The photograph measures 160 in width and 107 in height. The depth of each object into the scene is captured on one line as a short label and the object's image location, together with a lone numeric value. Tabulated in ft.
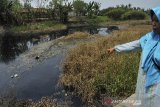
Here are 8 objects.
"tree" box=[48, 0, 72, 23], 57.70
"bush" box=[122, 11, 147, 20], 77.55
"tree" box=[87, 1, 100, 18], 74.08
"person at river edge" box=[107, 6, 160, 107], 3.75
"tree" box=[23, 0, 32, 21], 52.96
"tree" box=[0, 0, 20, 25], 44.99
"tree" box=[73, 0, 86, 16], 73.56
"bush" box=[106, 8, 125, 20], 80.69
